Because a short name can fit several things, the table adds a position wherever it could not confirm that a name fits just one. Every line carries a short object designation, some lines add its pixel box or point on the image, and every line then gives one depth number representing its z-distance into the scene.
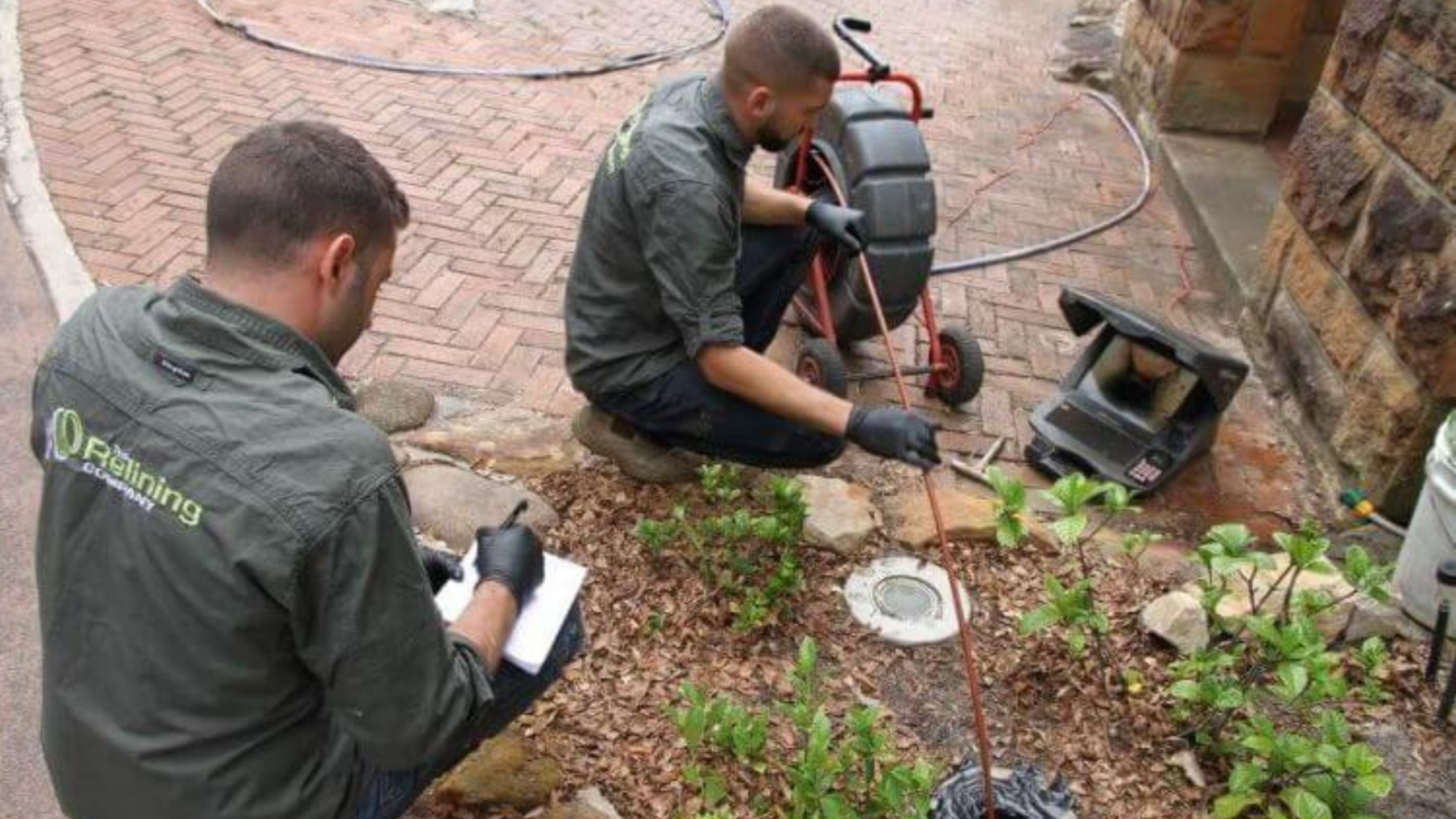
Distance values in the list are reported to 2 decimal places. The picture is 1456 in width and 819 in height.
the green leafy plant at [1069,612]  2.53
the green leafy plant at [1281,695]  2.26
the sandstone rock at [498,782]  2.35
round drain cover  2.92
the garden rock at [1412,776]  2.51
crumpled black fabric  2.21
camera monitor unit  3.53
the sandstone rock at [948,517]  3.23
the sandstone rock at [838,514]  3.14
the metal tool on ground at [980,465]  3.62
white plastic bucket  2.90
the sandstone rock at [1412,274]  3.22
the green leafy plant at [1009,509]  2.54
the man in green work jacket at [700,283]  2.70
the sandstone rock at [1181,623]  2.79
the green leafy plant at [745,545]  2.85
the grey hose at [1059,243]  4.89
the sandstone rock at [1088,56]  7.31
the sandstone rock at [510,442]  3.40
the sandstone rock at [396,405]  3.54
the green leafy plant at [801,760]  2.23
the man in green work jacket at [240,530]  1.39
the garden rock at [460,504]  3.05
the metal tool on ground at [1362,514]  3.46
